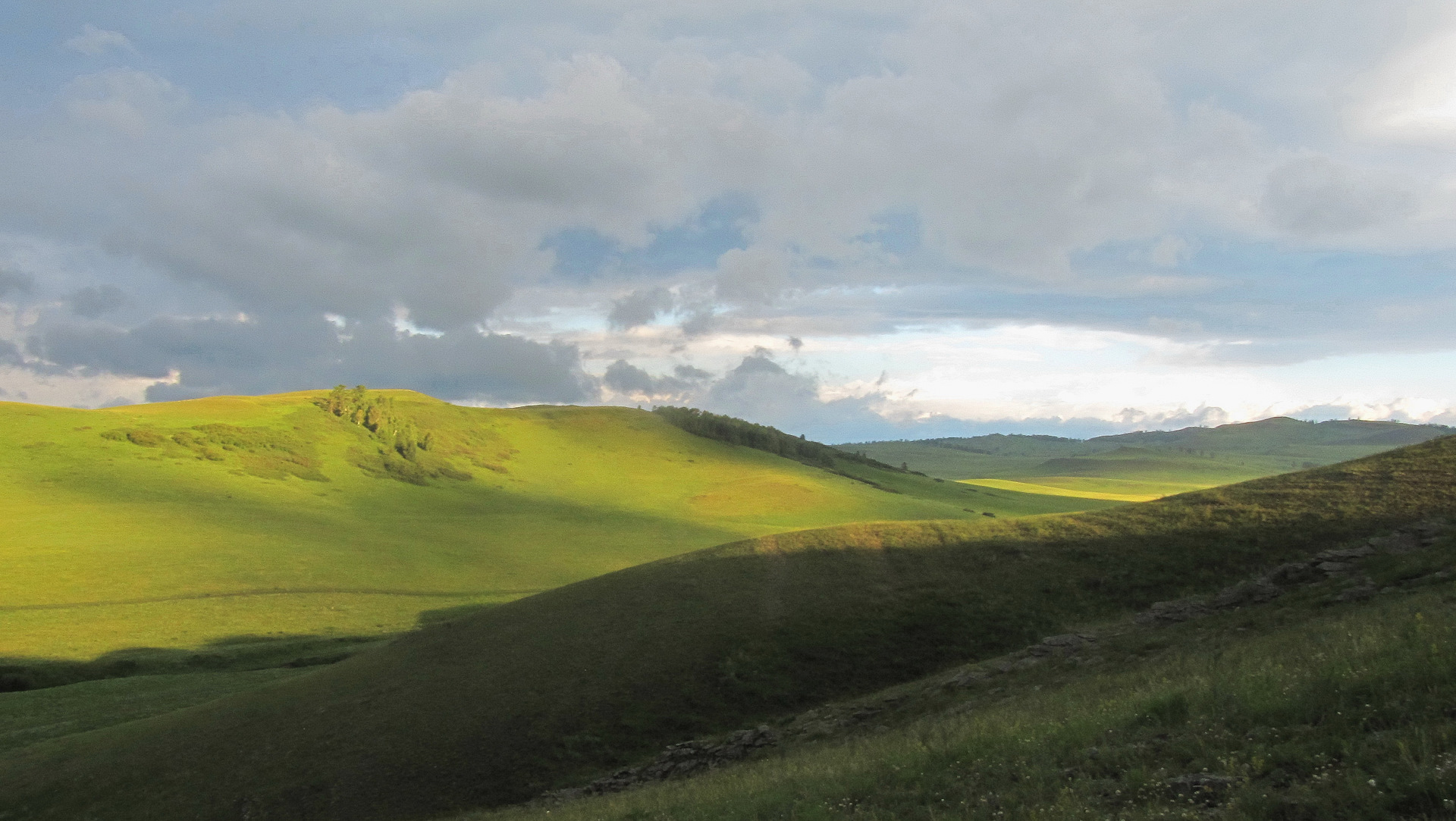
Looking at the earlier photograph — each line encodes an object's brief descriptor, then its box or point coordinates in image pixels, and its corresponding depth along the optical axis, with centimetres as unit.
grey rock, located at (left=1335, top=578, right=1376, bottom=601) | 2234
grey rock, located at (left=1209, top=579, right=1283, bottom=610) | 2686
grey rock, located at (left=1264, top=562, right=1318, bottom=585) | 2720
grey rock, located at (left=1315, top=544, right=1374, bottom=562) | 2766
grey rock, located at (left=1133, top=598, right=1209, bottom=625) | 2767
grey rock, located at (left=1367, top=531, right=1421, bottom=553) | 2726
